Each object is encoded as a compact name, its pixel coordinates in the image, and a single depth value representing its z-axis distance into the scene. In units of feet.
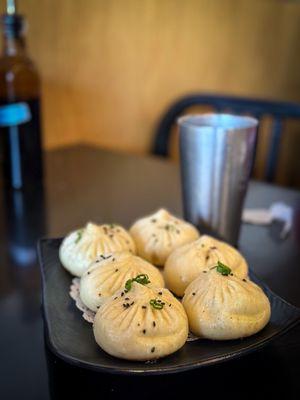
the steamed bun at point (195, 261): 1.86
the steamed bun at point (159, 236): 2.13
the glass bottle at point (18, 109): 3.46
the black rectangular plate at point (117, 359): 1.42
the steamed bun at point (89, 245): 1.98
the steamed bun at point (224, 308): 1.56
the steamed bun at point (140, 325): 1.43
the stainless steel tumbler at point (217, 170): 2.43
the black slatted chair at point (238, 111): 5.83
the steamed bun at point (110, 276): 1.70
